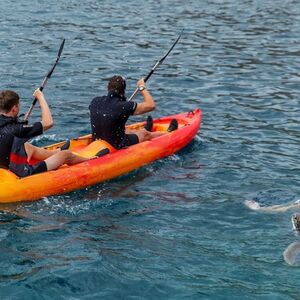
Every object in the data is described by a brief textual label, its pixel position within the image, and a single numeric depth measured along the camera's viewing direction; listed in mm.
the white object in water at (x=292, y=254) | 12827
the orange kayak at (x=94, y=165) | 15955
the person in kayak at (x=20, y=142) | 15309
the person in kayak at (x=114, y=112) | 18171
